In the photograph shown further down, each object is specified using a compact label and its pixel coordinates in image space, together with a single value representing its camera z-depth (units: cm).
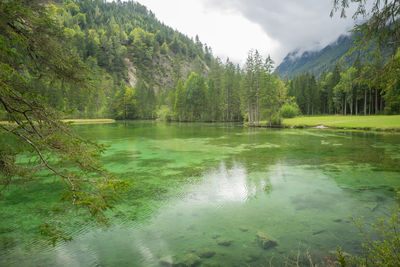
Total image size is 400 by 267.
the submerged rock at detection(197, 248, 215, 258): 452
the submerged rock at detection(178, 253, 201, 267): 427
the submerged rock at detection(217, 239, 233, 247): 495
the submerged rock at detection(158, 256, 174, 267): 428
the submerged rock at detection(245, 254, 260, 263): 438
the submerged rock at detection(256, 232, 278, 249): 487
